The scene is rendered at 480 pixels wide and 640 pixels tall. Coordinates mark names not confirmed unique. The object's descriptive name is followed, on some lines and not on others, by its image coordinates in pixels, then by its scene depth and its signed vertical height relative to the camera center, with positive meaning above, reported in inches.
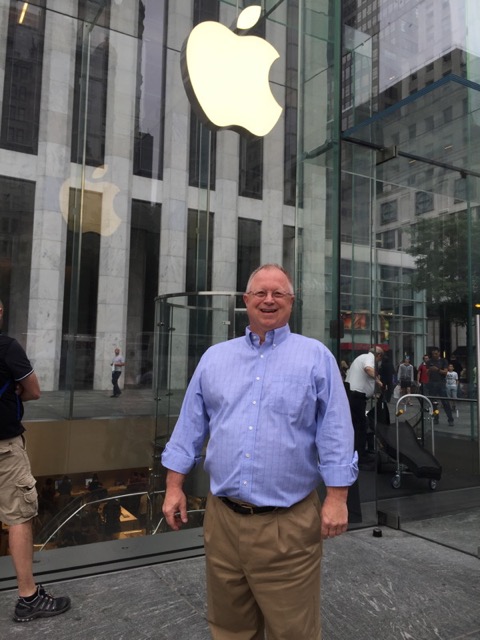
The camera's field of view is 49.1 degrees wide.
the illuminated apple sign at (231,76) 215.0 +115.3
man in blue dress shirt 79.4 -18.0
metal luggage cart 234.4 -42.3
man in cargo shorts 118.6 -31.9
